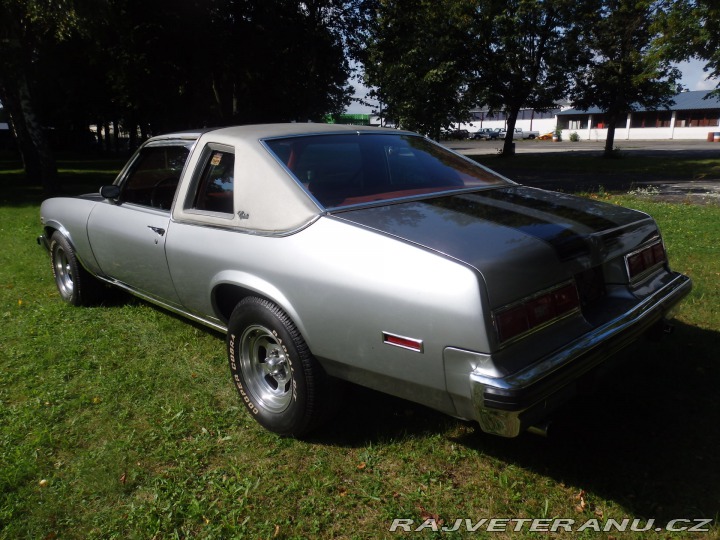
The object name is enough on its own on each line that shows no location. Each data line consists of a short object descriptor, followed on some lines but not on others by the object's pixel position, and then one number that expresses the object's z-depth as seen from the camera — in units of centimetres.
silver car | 229
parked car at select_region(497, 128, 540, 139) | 6886
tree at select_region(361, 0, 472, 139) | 1994
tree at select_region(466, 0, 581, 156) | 2758
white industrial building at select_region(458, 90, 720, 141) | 5566
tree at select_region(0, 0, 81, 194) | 1198
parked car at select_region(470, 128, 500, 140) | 6769
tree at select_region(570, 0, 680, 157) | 2675
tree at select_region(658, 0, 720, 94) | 1816
